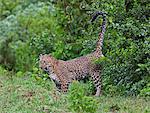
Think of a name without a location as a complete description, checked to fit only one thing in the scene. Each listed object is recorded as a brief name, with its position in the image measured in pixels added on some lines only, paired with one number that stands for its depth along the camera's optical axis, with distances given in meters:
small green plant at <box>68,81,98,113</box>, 19.37
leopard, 27.98
